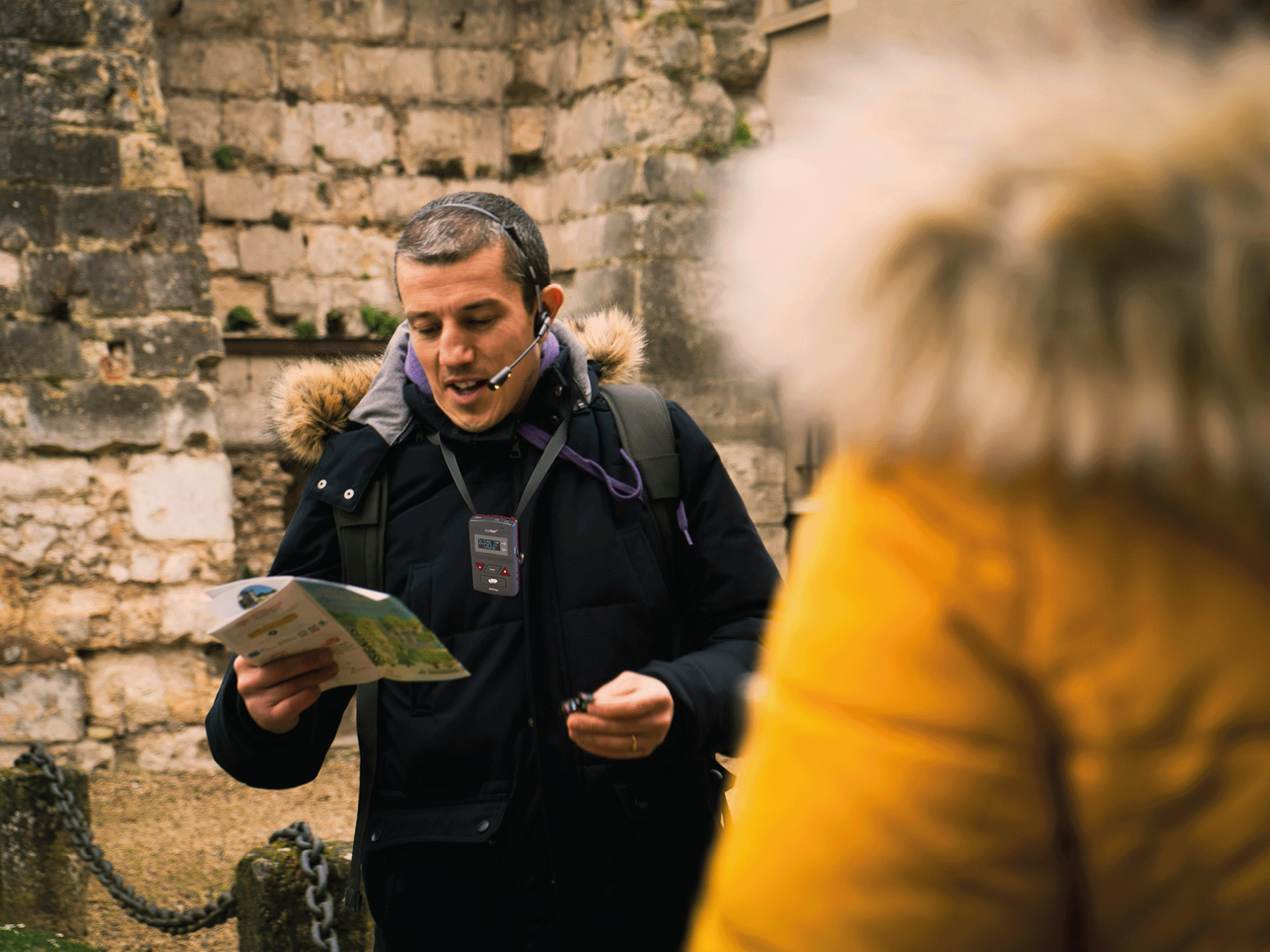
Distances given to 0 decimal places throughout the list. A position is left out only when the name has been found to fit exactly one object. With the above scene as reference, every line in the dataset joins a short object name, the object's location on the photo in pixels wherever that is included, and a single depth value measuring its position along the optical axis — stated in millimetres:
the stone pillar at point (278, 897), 2955
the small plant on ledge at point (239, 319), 8031
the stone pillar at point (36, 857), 3908
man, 1884
